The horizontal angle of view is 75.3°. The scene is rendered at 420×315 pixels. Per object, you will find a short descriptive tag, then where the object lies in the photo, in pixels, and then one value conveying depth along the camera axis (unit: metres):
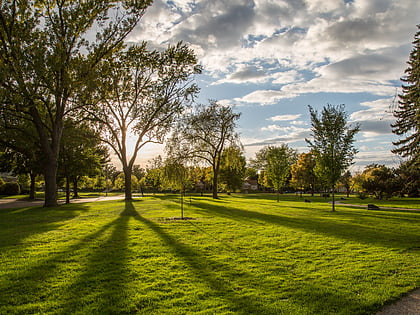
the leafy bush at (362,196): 42.81
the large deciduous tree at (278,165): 36.69
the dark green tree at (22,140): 24.22
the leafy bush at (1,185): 46.09
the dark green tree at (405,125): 31.39
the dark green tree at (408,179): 29.89
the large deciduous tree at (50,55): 19.16
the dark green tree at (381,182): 36.00
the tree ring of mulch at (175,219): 14.53
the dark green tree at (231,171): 34.25
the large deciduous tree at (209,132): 33.62
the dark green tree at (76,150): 25.92
